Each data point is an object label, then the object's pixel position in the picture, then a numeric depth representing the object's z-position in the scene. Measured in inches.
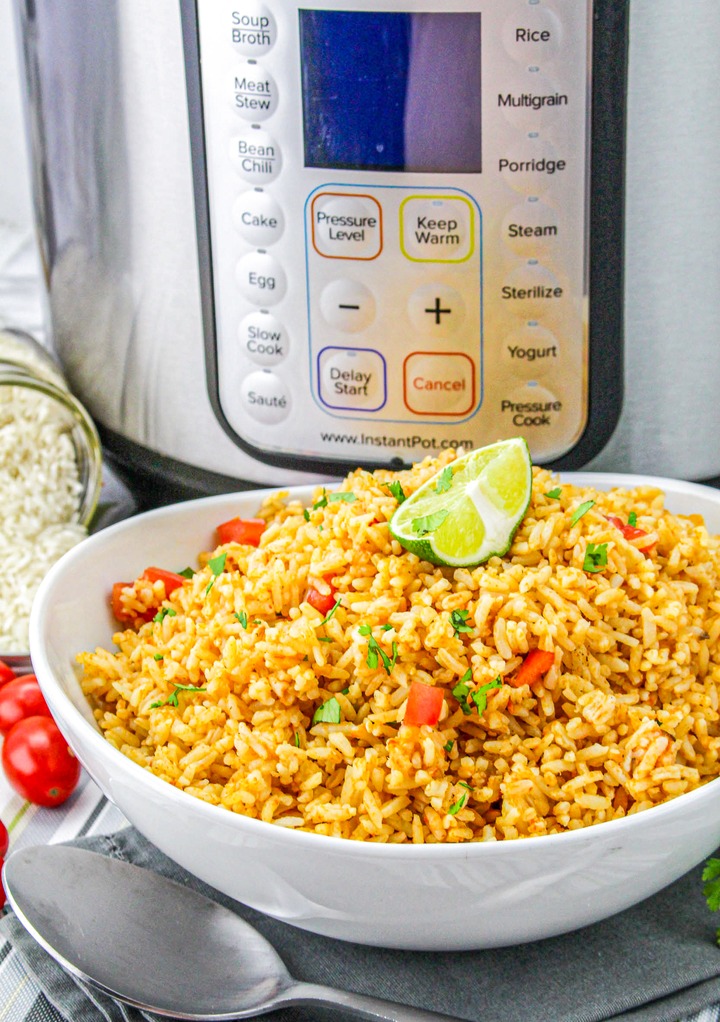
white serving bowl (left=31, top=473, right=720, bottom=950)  19.7
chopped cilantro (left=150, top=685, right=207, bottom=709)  22.1
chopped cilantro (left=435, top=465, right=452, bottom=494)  22.7
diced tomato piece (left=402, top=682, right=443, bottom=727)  21.0
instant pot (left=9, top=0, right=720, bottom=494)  23.3
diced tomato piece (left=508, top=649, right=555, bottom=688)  21.2
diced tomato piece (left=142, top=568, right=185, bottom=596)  24.7
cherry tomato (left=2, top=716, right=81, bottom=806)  24.3
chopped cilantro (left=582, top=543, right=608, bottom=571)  21.9
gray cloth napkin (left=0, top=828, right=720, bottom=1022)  20.9
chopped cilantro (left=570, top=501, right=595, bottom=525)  22.4
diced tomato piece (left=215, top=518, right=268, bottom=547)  25.2
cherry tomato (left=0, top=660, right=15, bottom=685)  26.4
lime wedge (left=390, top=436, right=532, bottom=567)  21.9
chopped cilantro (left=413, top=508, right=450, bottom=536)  22.0
